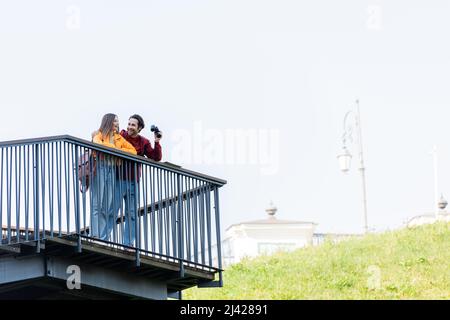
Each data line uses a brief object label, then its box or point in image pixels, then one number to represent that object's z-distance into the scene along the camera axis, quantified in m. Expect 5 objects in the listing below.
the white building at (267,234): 50.41
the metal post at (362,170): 40.16
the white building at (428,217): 46.03
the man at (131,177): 16.69
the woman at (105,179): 16.34
